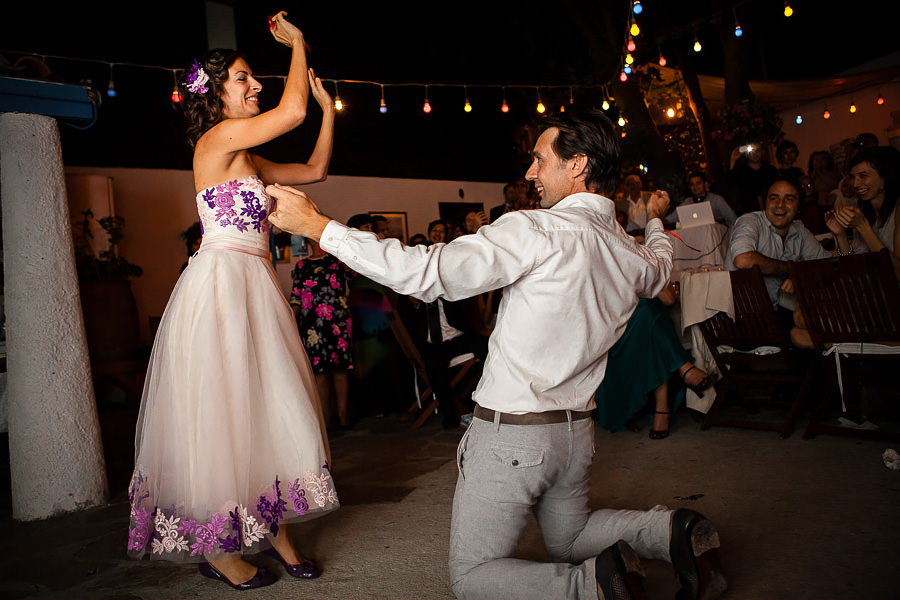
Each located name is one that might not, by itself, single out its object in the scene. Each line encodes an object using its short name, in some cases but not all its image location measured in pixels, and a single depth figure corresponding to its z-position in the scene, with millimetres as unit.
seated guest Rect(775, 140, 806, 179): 6715
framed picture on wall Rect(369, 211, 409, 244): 9586
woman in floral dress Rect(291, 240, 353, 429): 4750
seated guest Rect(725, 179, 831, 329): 3998
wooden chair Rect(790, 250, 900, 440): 2982
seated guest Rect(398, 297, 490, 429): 4555
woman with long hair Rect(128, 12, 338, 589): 2000
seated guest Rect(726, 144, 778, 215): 6111
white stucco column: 2961
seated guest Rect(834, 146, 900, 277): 3484
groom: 1425
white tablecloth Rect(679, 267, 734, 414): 3637
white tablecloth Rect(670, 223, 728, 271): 5273
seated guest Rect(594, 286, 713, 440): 3805
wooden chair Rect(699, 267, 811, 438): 3453
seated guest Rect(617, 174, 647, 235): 6406
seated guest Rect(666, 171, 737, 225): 5934
